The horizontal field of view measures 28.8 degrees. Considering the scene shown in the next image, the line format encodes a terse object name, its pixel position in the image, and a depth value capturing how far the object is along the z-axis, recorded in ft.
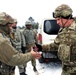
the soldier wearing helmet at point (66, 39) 6.94
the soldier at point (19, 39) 13.54
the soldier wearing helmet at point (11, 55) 5.79
